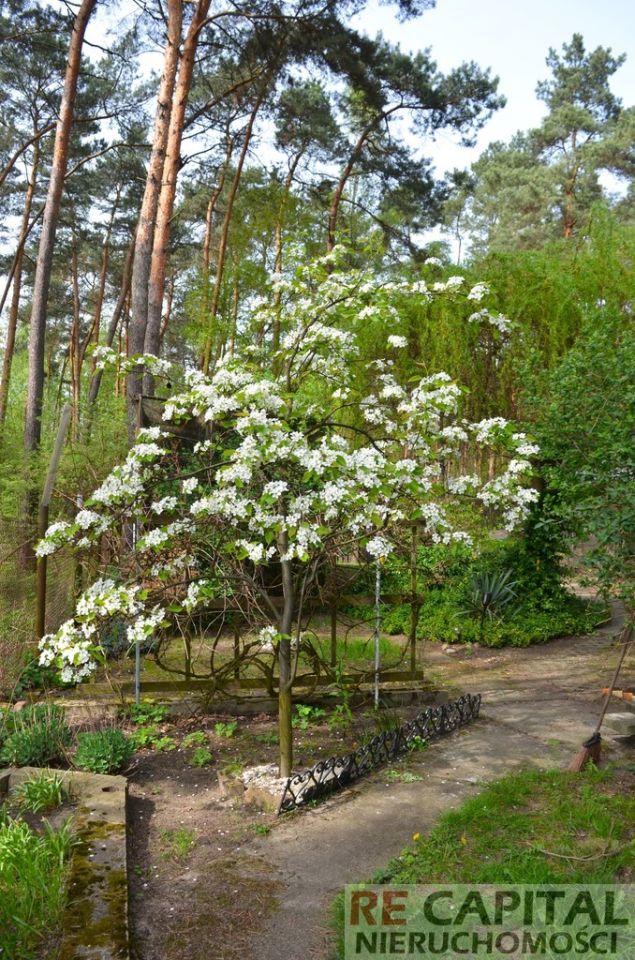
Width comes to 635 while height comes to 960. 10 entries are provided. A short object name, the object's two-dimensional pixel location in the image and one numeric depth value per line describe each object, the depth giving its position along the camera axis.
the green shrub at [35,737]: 4.76
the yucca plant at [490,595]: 9.75
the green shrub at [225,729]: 5.86
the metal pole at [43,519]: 6.50
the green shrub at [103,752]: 4.83
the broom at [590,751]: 4.91
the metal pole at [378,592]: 6.02
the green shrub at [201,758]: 5.29
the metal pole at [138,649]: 5.69
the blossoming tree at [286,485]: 4.39
